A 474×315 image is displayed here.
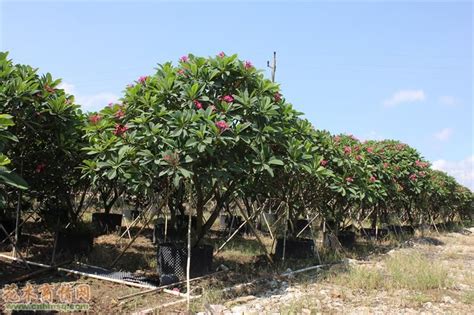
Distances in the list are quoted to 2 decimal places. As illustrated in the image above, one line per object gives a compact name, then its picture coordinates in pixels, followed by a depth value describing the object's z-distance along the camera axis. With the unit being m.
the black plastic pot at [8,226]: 7.82
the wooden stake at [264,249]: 6.48
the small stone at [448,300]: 5.15
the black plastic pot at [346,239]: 9.96
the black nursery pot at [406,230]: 14.49
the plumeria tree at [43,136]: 5.24
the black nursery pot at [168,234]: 9.00
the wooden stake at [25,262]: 5.88
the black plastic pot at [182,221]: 9.99
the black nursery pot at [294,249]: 7.89
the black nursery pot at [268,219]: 13.12
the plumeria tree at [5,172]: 2.49
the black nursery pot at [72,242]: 6.77
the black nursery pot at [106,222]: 10.09
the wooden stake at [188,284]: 4.54
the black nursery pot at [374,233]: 12.17
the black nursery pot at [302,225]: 12.77
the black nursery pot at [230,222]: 11.75
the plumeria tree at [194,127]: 4.89
